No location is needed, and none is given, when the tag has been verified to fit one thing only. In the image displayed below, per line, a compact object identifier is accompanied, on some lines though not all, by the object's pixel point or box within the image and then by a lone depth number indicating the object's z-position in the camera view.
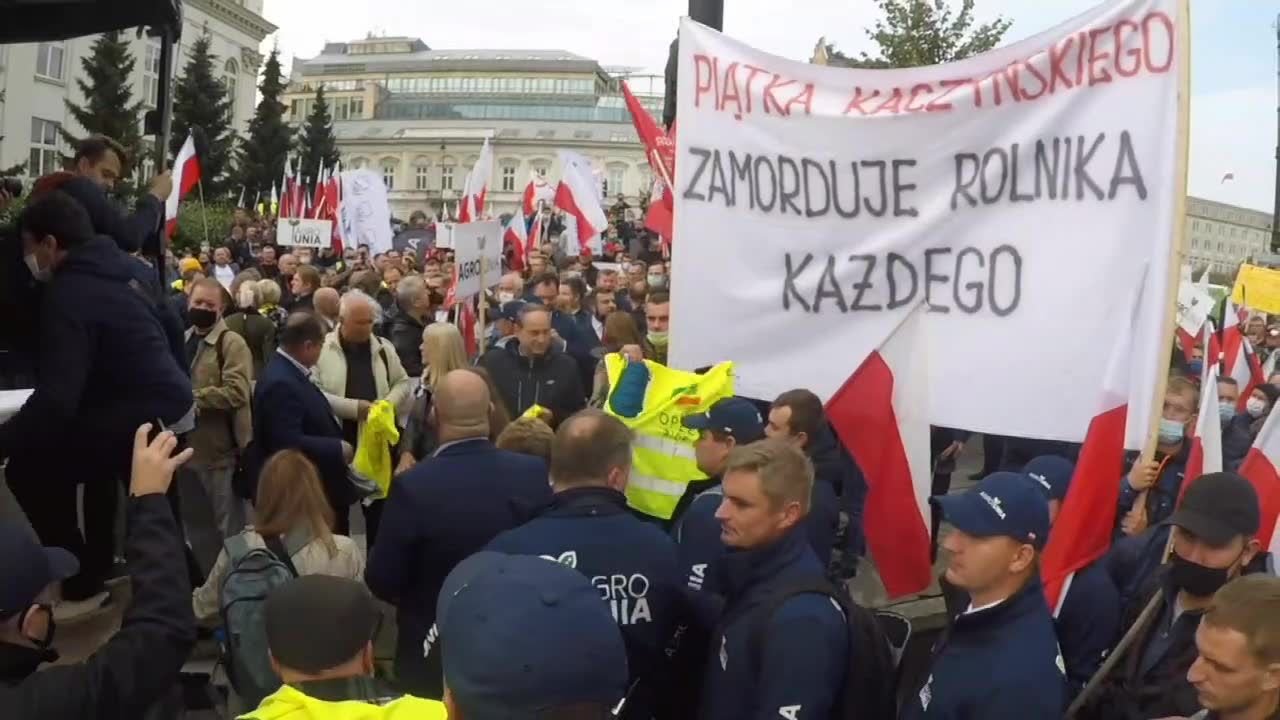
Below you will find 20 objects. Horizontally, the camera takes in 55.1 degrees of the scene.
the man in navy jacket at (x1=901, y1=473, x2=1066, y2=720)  2.97
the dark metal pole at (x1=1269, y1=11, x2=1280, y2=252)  28.67
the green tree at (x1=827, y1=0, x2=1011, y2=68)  18.98
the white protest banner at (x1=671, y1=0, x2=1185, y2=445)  3.84
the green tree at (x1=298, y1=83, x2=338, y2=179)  67.88
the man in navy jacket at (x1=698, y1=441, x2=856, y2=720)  3.04
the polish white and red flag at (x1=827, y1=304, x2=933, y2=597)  4.13
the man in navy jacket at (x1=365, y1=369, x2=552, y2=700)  3.97
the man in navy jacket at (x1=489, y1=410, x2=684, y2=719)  3.48
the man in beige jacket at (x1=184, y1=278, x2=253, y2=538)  6.69
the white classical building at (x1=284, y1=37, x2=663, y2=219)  107.31
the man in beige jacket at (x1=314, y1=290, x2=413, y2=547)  6.90
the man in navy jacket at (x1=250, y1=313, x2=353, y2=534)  5.96
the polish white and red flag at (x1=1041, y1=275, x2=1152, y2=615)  3.77
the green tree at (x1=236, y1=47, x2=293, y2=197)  57.44
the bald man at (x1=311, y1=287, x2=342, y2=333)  8.32
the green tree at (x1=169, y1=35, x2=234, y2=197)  42.78
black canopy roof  4.99
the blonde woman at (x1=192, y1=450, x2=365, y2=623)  4.21
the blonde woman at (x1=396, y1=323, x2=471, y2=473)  6.43
